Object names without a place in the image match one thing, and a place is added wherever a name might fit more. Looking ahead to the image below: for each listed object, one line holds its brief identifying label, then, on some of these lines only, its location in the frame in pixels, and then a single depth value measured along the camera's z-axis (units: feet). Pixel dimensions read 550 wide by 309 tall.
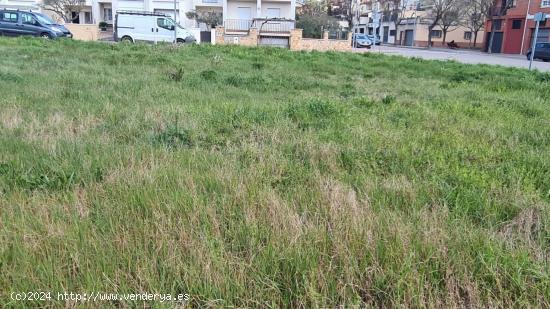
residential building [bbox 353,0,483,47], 212.58
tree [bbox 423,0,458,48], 179.07
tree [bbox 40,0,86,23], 143.95
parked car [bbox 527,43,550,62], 105.60
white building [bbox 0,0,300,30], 136.56
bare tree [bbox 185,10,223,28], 137.28
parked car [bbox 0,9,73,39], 77.51
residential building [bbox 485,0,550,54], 145.11
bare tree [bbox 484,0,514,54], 160.15
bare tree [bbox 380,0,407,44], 233.86
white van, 88.38
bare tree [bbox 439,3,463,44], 182.29
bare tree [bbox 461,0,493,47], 167.63
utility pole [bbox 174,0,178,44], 86.35
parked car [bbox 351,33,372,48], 158.50
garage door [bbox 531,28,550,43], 142.00
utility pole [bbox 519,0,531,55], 148.97
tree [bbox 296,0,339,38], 130.31
